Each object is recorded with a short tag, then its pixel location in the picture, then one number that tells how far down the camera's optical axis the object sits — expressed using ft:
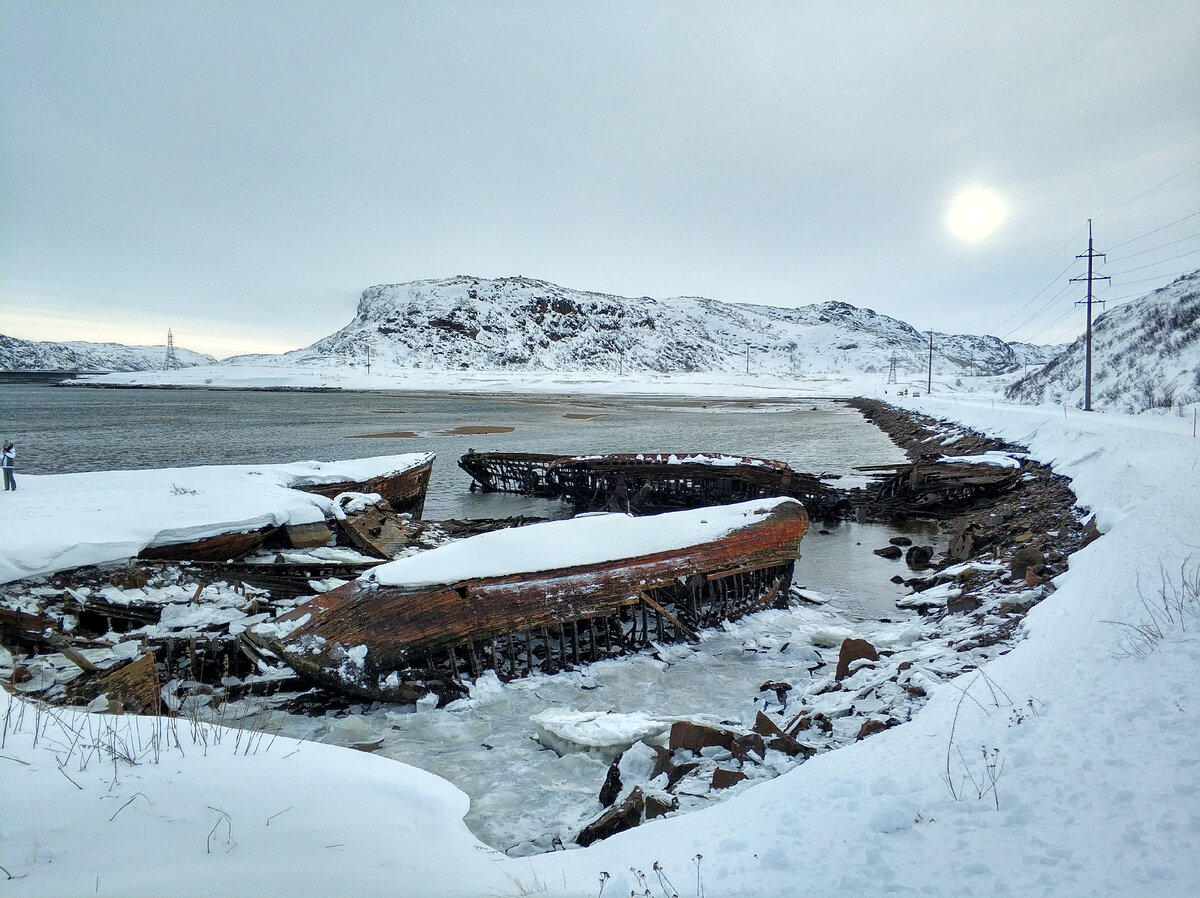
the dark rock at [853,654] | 23.18
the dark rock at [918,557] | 43.69
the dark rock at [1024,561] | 30.32
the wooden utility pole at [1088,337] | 100.01
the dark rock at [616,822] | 14.14
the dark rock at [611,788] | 16.47
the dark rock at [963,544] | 41.88
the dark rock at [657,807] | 14.29
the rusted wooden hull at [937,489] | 58.13
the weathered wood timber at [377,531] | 37.32
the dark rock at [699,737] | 17.48
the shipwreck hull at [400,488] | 48.43
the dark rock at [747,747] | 16.53
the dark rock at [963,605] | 27.88
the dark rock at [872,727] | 16.94
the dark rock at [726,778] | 15.35
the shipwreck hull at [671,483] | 60.64
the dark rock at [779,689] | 22.62
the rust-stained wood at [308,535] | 35.73
